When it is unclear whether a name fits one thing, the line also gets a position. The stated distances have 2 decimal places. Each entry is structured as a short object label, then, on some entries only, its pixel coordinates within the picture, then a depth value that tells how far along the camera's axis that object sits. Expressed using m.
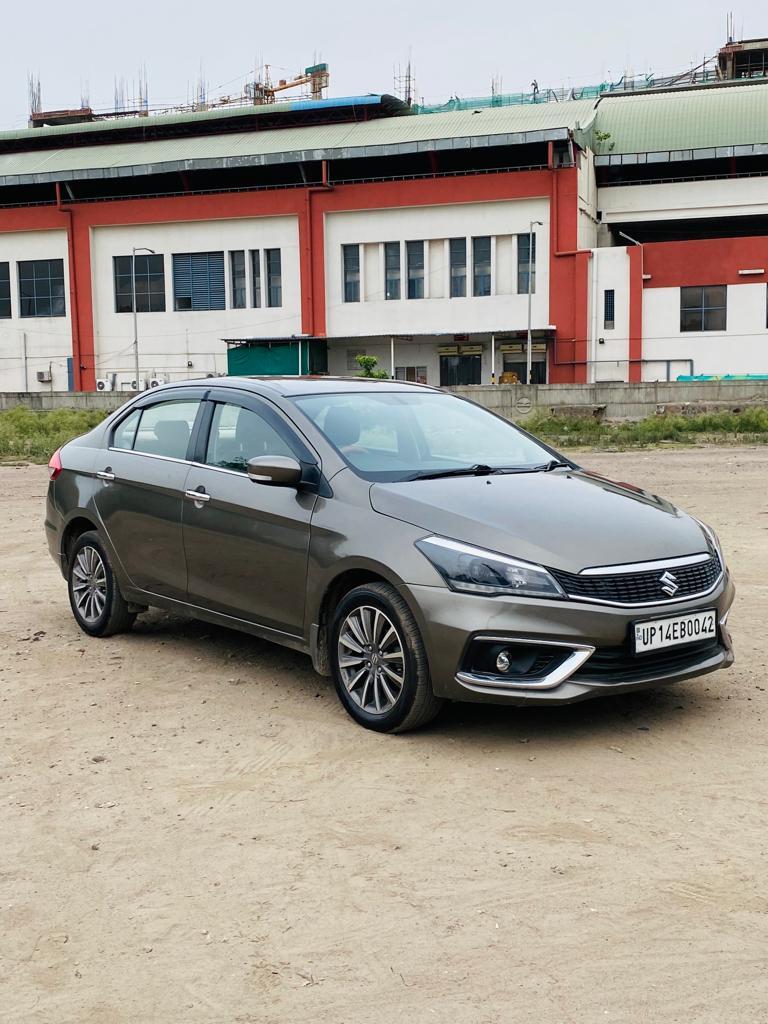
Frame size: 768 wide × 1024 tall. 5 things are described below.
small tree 51.16
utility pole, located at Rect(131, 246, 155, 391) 57.16
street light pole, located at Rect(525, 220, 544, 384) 50.04
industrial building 52.16
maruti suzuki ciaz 4.95
